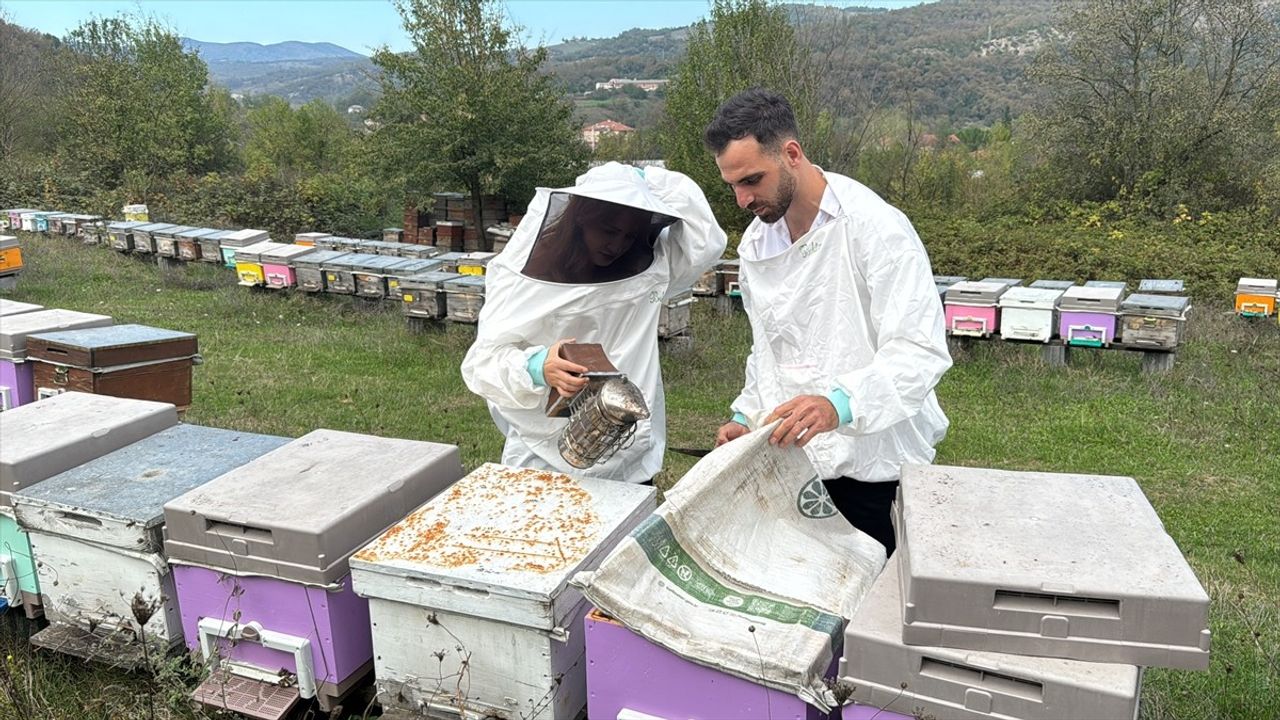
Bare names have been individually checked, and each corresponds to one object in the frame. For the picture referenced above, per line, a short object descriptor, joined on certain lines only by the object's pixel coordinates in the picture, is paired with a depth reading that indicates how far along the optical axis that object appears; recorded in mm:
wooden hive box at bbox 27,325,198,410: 3449
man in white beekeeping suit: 1953
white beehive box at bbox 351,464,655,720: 1686
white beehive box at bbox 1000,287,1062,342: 6516
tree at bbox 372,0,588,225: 15281
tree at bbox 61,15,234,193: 20562
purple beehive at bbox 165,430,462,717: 1871
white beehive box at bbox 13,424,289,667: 2082
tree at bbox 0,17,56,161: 24344
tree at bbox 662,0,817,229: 13164
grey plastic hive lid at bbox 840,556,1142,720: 1324
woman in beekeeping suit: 2295
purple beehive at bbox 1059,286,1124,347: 6359
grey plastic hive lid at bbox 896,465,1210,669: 1333
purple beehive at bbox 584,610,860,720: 1493
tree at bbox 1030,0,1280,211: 14008
